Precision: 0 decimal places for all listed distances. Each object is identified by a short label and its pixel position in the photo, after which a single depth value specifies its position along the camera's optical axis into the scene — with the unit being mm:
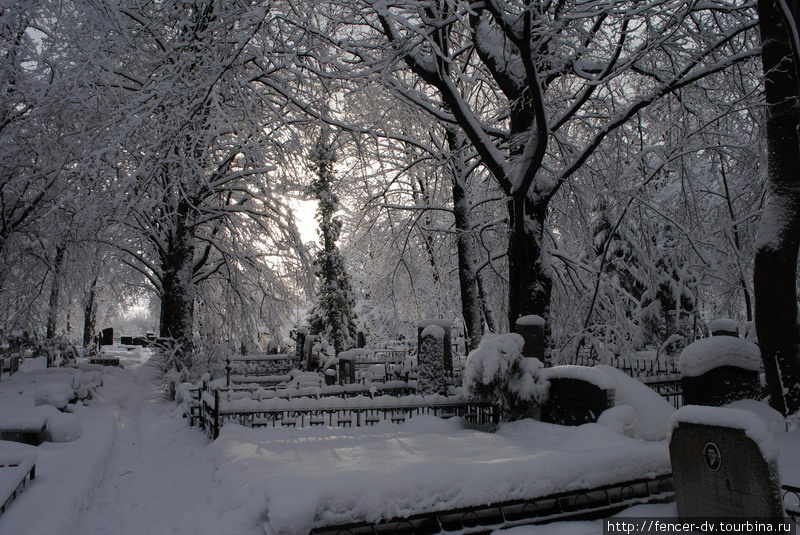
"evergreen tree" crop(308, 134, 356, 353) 32375
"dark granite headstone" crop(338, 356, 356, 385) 15805
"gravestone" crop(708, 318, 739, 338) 12461
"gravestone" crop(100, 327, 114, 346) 46094
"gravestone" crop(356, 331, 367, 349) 28812
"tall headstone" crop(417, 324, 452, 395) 11312
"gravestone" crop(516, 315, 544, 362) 10148
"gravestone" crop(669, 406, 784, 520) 4438
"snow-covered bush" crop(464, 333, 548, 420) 8992
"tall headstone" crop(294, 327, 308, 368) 21550
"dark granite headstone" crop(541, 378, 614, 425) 8094
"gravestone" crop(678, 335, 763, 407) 9164
